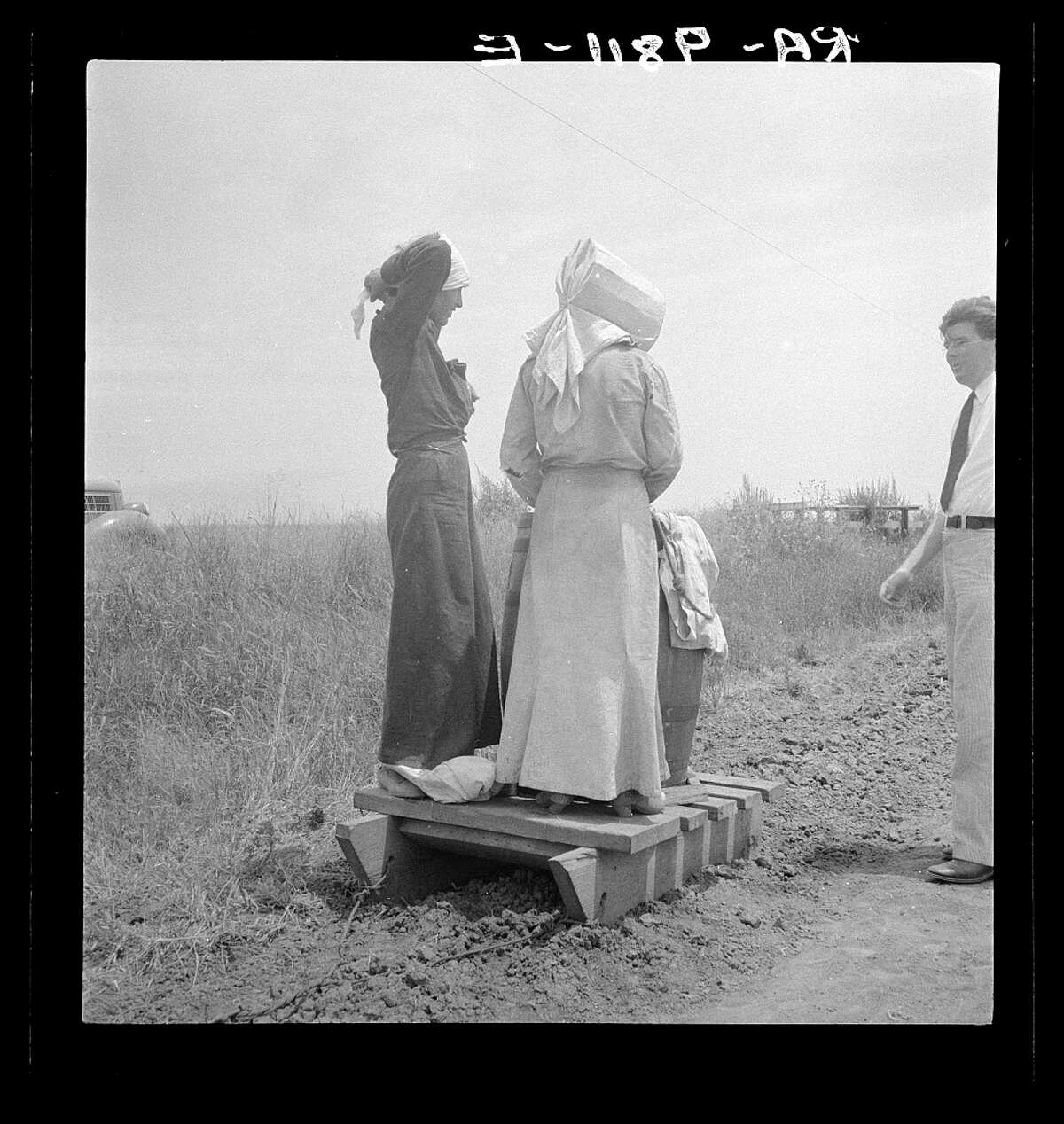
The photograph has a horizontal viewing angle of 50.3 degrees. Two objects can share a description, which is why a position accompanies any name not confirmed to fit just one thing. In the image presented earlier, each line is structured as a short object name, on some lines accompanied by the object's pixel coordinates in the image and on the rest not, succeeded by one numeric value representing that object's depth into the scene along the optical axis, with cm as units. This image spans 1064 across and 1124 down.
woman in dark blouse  385
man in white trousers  378
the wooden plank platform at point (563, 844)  352
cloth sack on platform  377
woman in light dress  368
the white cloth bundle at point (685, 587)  392
